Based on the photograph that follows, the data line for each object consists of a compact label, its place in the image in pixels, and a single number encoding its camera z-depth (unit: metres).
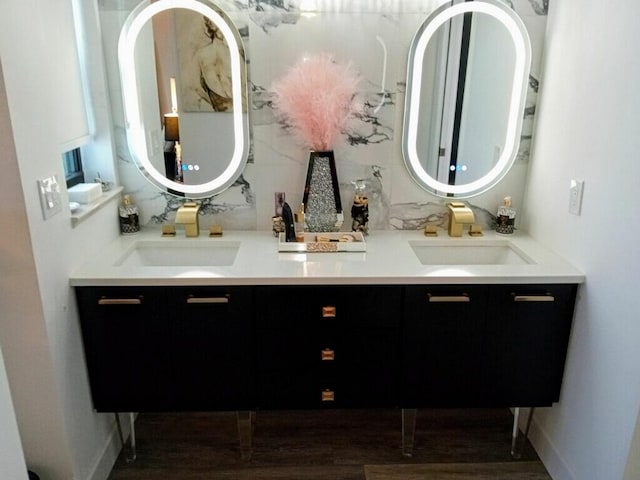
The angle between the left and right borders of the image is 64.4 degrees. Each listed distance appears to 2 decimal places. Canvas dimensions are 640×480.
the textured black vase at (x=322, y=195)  2.12
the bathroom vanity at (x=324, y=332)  1.81
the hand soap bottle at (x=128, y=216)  2.21
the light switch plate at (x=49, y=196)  1.57
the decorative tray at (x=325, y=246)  2.04
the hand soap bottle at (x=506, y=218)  2.24
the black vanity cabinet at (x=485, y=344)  1.83
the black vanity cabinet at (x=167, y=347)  1.80
